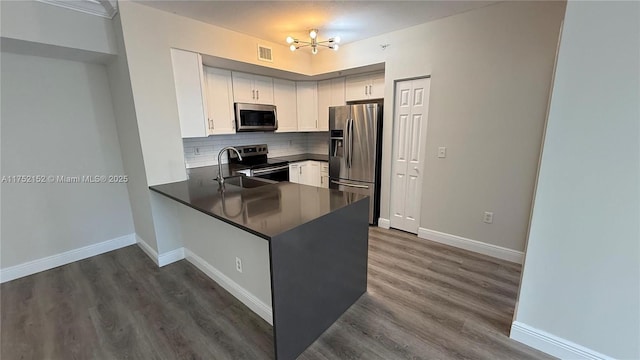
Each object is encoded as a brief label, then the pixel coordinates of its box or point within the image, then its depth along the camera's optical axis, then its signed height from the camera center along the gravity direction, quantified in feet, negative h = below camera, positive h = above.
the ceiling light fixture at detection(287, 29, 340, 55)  8.94 +3.31
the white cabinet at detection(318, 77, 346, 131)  13.58 +1.93
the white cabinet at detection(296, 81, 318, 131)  14.39 +1.56
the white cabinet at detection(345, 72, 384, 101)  12.21 +2.22
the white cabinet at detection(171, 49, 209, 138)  8.73 +1.50
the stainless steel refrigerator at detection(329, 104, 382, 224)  11.42 -0.78
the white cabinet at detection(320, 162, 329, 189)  14.39 -2.35
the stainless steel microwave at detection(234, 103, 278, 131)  11.62 +0.77
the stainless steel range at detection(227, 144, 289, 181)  12.05 -1.45
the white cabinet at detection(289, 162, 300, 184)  13.83 -2.14
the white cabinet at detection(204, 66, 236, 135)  10.77 +1.40
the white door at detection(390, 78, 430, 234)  10.29 -0.81
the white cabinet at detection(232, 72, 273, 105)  11.70 +2.14
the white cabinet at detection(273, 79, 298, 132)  13.44 +1.56
